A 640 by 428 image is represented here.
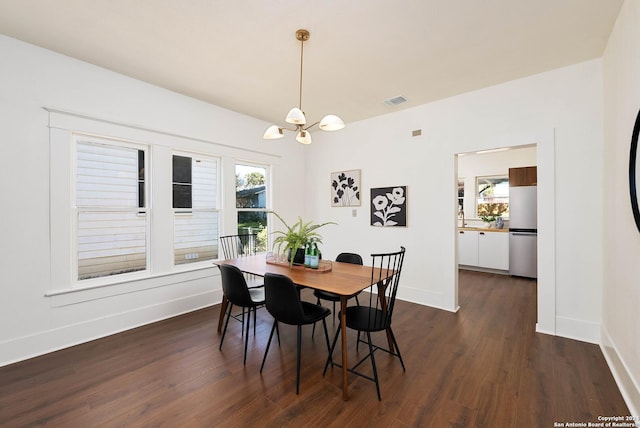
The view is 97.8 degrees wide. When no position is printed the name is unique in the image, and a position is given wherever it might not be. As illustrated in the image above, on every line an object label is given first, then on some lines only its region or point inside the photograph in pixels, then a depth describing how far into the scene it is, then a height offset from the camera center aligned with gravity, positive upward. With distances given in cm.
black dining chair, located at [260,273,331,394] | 208 -69
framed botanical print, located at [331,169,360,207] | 483 +45
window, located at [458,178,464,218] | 675 +38
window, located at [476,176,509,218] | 624 +41
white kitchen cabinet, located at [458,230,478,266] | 596 -72
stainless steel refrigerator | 517 -32
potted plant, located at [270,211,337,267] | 283 -29
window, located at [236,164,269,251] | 453 +22
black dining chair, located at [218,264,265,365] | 250 -70
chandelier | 234 +80
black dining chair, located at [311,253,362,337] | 296 -55
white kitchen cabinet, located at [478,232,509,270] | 557 -74
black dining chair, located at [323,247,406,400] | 219 -87
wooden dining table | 206 -56
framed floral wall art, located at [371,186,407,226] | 426 +12
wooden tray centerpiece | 274 -53
